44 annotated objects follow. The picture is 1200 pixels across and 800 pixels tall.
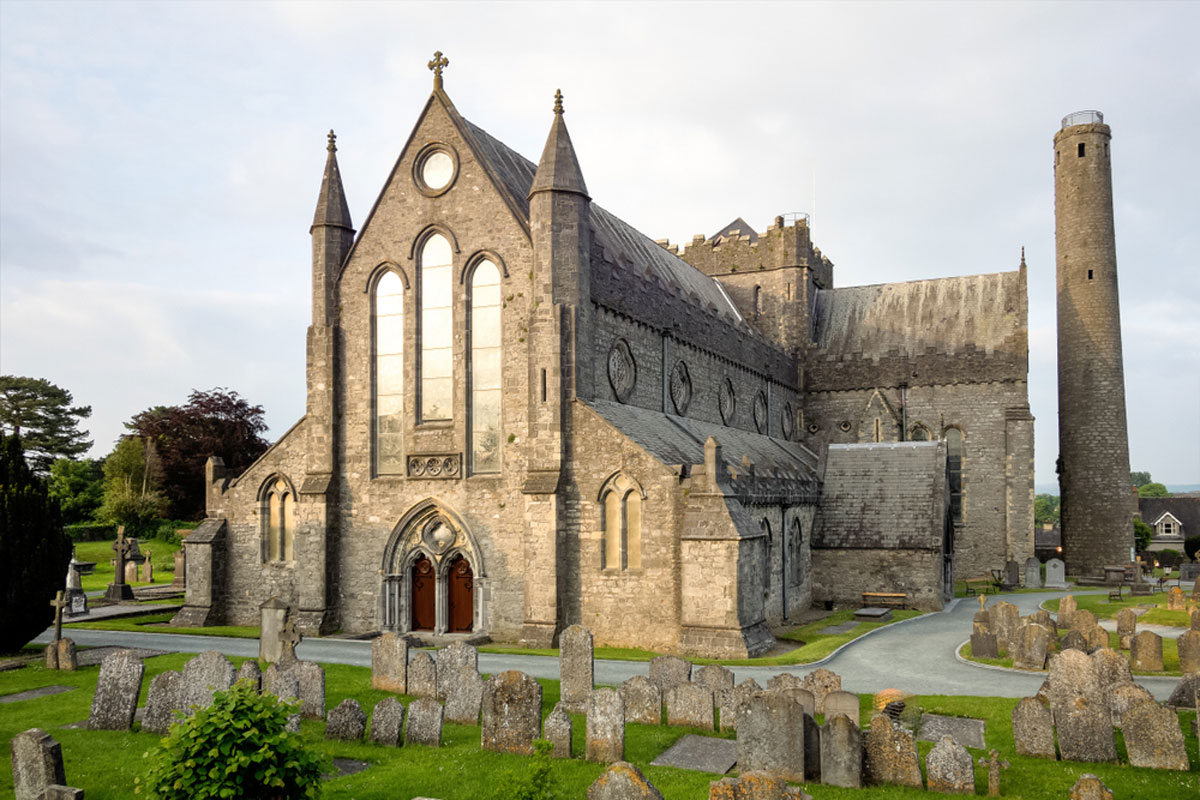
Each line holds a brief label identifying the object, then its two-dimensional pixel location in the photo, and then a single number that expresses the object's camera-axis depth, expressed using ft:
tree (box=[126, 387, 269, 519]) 175.83
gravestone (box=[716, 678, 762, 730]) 45.83
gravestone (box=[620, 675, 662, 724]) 48.37
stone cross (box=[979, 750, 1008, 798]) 36.40
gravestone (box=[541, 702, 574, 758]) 41.57
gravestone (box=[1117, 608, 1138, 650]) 74.18
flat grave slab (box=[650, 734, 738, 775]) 40.57
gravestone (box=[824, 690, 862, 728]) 43.16
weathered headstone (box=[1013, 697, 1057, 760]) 41.88
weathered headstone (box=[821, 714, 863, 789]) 38.04
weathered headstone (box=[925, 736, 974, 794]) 36.83
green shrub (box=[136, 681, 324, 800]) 28.17
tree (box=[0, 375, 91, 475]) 229.04
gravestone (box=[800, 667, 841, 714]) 47.78
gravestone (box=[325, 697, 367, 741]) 44.68
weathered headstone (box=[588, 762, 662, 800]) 29.50
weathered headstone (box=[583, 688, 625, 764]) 41.04
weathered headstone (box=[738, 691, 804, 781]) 38.75
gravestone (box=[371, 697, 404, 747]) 43.88
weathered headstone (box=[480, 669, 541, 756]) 42.93
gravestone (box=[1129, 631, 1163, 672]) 65.00
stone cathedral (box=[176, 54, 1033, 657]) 76.69
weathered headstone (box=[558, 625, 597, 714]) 52.85
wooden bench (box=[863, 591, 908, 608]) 101.96
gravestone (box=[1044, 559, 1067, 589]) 129.90
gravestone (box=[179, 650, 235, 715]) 47.39
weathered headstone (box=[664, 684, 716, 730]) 46.96
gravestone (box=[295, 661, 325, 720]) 49.16
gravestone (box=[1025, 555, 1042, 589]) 128.98
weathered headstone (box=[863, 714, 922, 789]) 38.01
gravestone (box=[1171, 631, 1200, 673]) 62.20
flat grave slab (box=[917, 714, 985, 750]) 44.92
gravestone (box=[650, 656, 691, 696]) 52.06
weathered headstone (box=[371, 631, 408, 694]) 56.18
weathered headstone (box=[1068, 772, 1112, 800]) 31.60
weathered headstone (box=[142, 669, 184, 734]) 46.75
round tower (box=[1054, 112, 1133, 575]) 143.02
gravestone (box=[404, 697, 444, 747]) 43.65
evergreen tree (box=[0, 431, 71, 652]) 69.51
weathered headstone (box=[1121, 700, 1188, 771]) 39.93
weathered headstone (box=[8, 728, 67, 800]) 32.86
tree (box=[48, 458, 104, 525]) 186.84
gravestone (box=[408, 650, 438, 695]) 54.08
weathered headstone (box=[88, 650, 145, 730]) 47.16
